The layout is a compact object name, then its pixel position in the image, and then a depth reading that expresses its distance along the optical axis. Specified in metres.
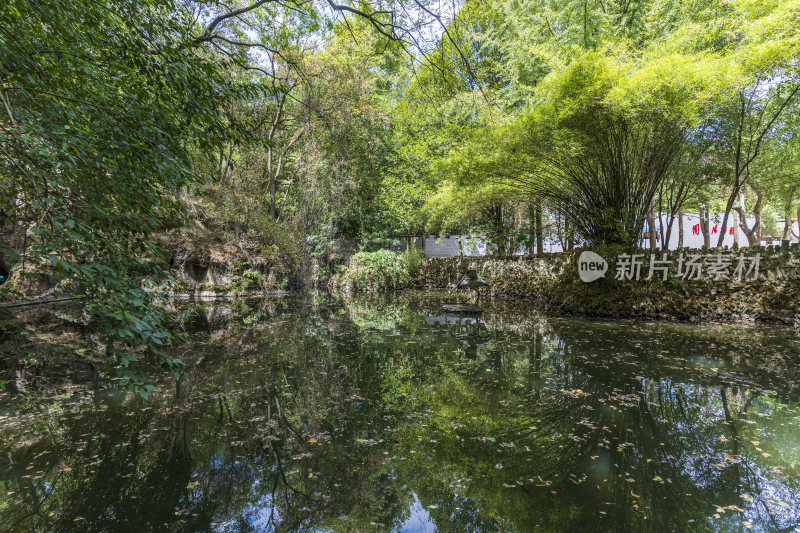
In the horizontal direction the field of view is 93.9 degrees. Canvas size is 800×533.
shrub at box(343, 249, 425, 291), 17.44
